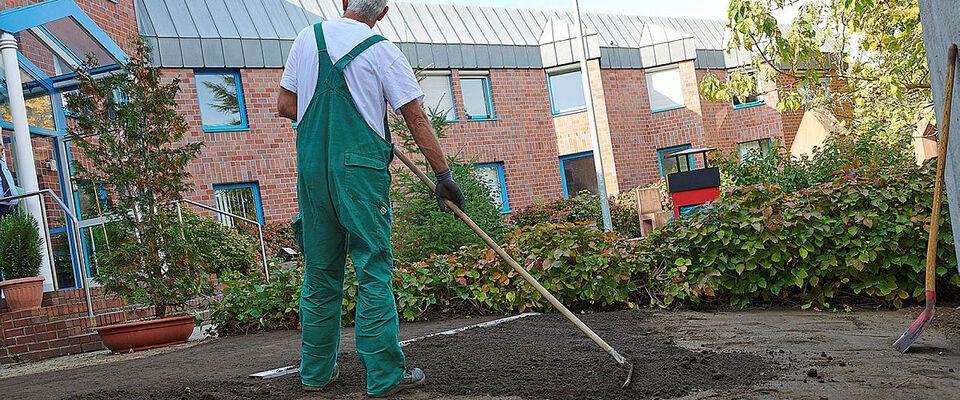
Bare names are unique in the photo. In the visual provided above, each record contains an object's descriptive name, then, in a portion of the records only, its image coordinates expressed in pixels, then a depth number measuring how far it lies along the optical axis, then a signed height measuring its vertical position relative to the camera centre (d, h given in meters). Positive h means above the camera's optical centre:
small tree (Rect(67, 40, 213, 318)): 7.01 +0.59
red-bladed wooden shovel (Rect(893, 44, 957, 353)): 3.56 -0.62
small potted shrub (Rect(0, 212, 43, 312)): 8.12 +0.14
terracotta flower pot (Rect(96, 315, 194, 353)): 6.54 -0.75
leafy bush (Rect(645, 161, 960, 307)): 5.38 -0.69
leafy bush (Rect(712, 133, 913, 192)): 11.42 -0.29
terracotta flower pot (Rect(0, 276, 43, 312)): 7.59 -0.29
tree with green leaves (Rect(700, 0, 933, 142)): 8.62 +1.02
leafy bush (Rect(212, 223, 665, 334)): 6.13 -0.71
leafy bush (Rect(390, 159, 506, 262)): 10.91 -0.31
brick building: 16.97 +2.68
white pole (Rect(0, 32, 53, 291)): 9.23 +1.65
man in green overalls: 3.14 +0.15
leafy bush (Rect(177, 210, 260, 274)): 11.61 -0.29
